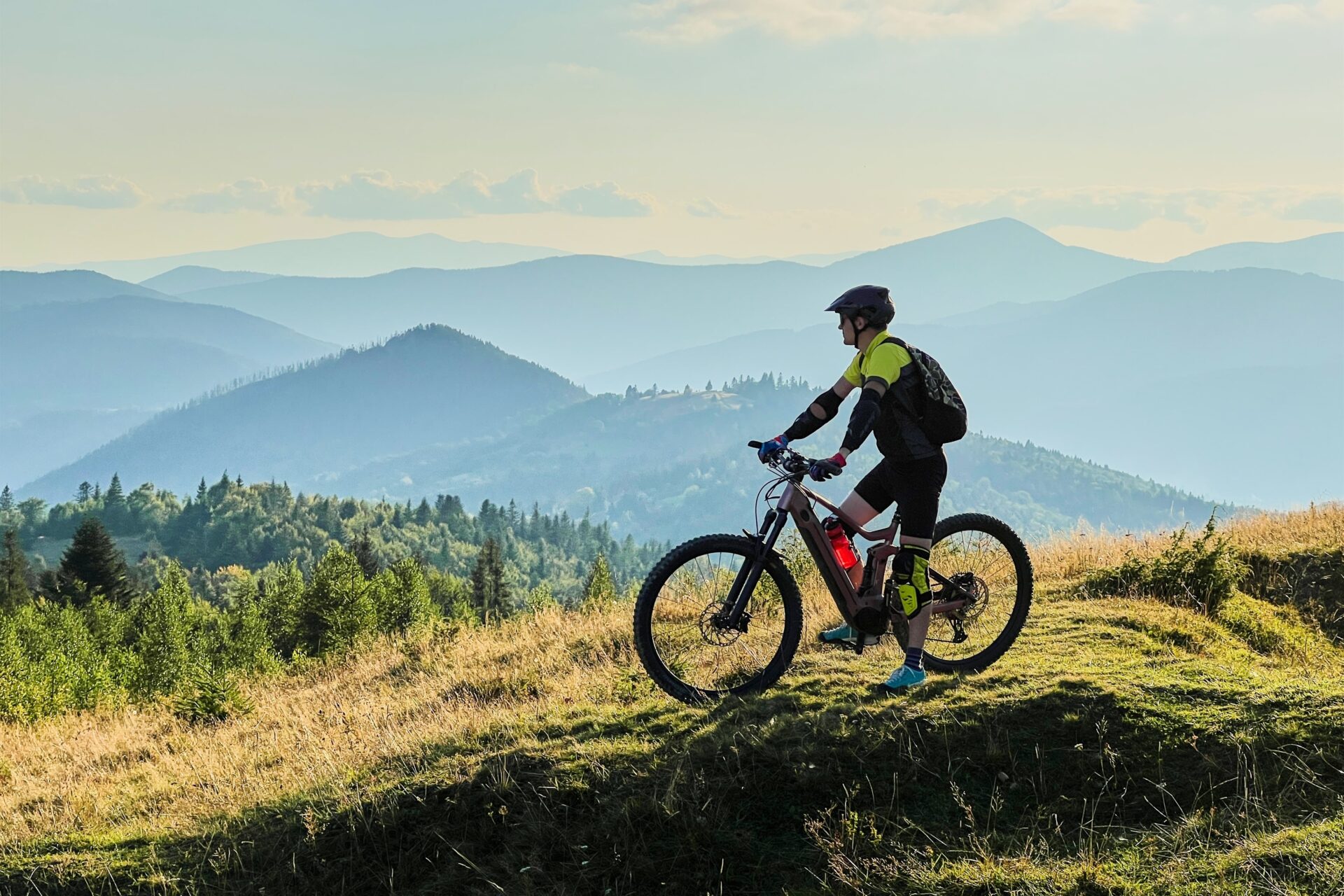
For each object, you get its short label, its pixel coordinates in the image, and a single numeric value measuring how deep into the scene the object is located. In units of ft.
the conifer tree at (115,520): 649.20
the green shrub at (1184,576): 34.09
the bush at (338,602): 156.76
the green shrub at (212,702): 40.88
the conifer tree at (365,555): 249.14
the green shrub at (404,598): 184.65
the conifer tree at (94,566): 227.81
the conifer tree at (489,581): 286.46
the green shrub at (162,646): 165.37
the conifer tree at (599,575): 170.06
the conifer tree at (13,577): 224.33
